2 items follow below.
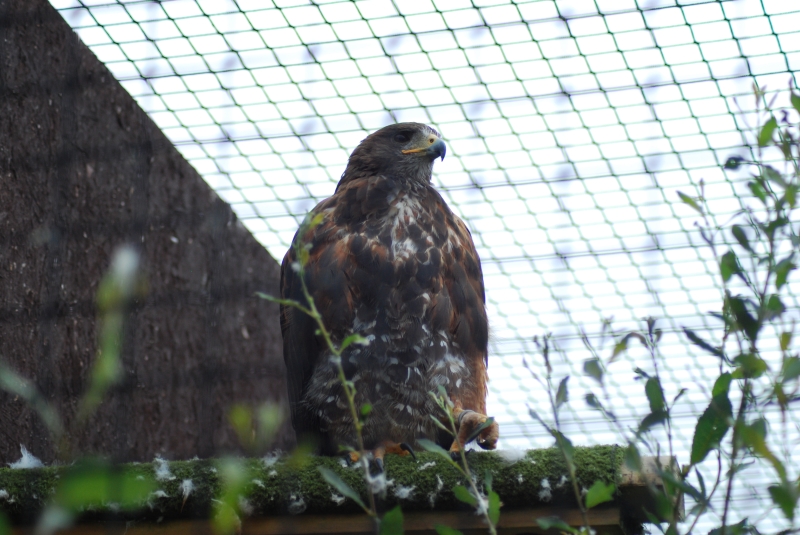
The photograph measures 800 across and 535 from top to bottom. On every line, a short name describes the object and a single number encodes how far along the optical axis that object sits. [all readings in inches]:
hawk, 149.5
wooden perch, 140.9
